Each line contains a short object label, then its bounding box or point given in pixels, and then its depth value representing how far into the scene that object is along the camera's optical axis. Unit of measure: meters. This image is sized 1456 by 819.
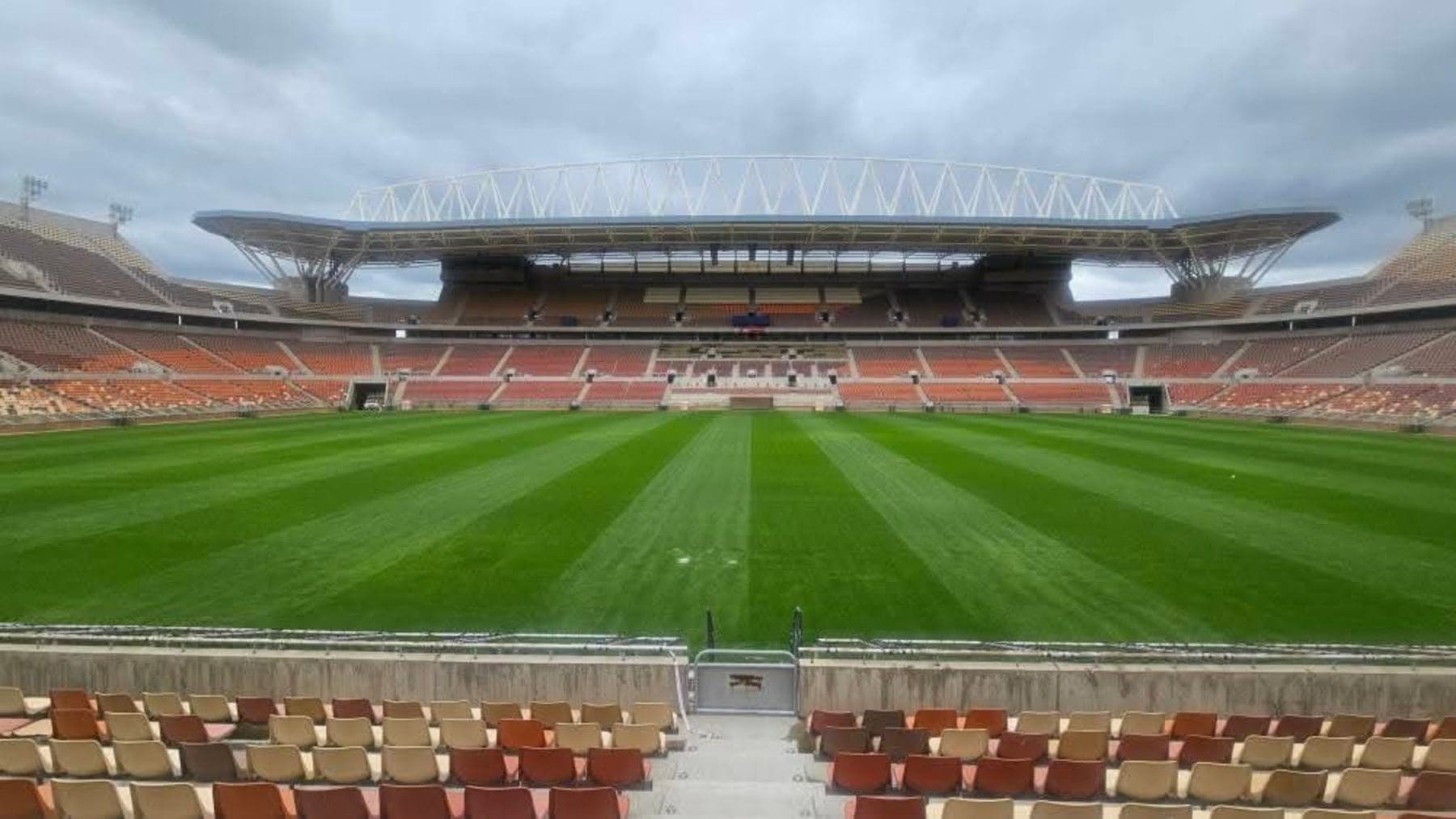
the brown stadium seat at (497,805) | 4.83
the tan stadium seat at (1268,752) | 5.71
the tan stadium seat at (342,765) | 5.50
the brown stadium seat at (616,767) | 5.61
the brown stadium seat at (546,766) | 5.53
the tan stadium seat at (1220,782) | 5.23
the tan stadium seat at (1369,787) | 5.14
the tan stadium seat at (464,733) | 6.00
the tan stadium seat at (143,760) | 5.54
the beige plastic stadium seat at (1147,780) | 5.32
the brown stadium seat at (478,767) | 5.50
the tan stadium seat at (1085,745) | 5.87
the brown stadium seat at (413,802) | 4.82
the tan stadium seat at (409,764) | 5.46
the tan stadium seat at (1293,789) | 5.20
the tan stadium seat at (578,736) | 5.96
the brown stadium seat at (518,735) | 5.96
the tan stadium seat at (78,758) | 5.52
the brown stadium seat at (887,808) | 4.73
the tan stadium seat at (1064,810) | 4.61
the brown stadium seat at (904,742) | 6.07
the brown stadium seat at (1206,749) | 5.83
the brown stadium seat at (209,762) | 5.49
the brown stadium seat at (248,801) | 4.74
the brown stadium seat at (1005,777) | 5.43
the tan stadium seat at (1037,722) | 6.47
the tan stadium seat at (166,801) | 4.74
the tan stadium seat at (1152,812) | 4.65
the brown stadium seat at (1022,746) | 5.97
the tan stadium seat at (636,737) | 6.13
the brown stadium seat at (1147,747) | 5.89
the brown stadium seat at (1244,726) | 6.50
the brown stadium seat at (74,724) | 6.11
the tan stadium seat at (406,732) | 5.99
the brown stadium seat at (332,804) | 4.78
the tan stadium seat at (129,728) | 5.98
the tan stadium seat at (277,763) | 5.50
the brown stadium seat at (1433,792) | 5.00
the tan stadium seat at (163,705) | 6.55
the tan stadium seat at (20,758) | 5.45
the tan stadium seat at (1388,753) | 5.63
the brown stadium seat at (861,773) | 5.57
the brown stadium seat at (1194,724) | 6.41
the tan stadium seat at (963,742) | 5.91
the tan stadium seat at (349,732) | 5.99
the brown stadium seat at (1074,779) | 5.40
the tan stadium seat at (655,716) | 6.77
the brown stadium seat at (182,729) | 6.10
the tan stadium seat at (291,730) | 5.98
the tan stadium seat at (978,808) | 4.58
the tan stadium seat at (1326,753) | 5.72
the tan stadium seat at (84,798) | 4.72
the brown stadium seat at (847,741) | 6.16
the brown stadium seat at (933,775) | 5.41
